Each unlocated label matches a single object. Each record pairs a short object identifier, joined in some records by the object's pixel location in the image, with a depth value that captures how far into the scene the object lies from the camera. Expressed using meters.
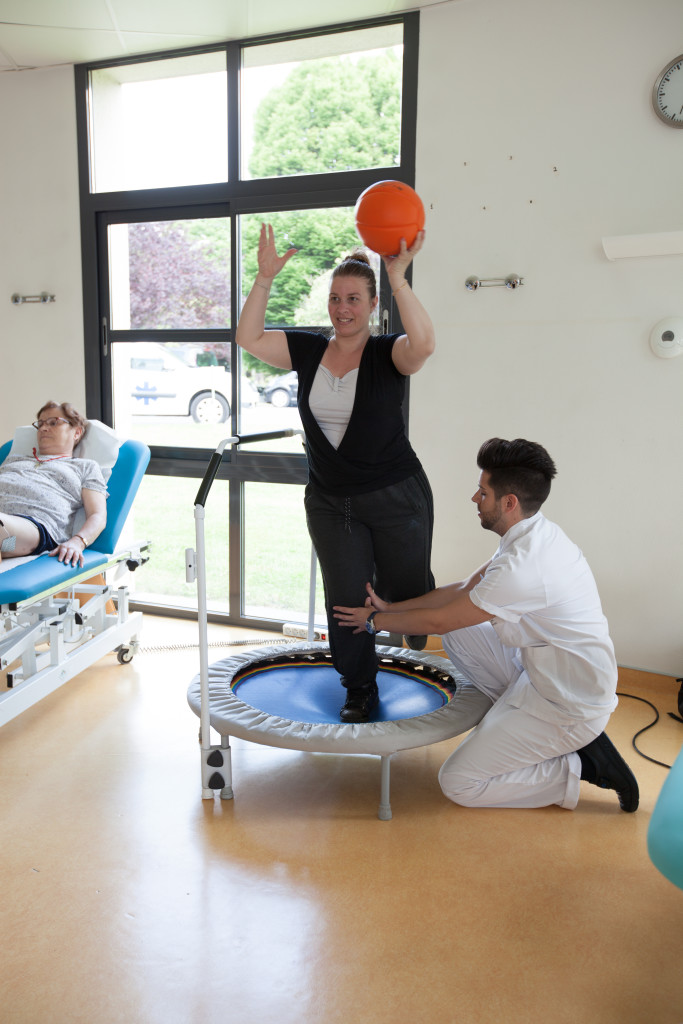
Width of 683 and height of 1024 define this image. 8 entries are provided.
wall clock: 2.87
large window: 3.49
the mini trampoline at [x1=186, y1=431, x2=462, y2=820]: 2.18
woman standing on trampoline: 2.26
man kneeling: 2.12
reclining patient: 2.94
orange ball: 2.12
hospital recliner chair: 2.63
